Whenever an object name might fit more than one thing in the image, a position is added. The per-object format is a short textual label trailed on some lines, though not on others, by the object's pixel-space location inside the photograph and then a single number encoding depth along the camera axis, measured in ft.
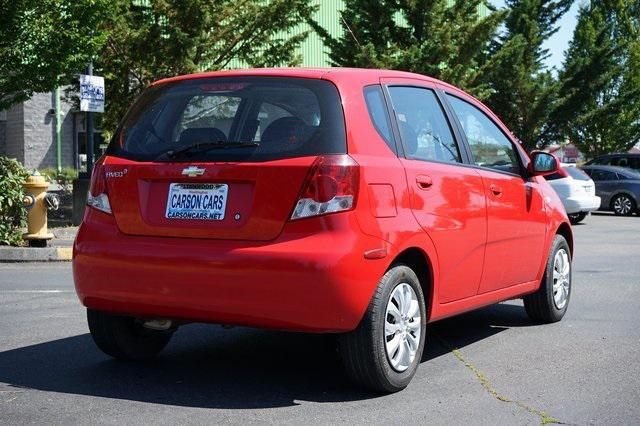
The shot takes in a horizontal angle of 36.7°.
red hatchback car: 15.89
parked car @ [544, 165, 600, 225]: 70.59
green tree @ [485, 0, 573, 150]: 112.06
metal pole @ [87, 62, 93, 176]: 59.55
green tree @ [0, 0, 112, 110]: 47.06
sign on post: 53.36
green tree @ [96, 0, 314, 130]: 63.00
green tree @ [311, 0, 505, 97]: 80.69
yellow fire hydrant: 44.19
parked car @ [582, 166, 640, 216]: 86.43
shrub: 45.27
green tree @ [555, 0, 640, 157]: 118.01
